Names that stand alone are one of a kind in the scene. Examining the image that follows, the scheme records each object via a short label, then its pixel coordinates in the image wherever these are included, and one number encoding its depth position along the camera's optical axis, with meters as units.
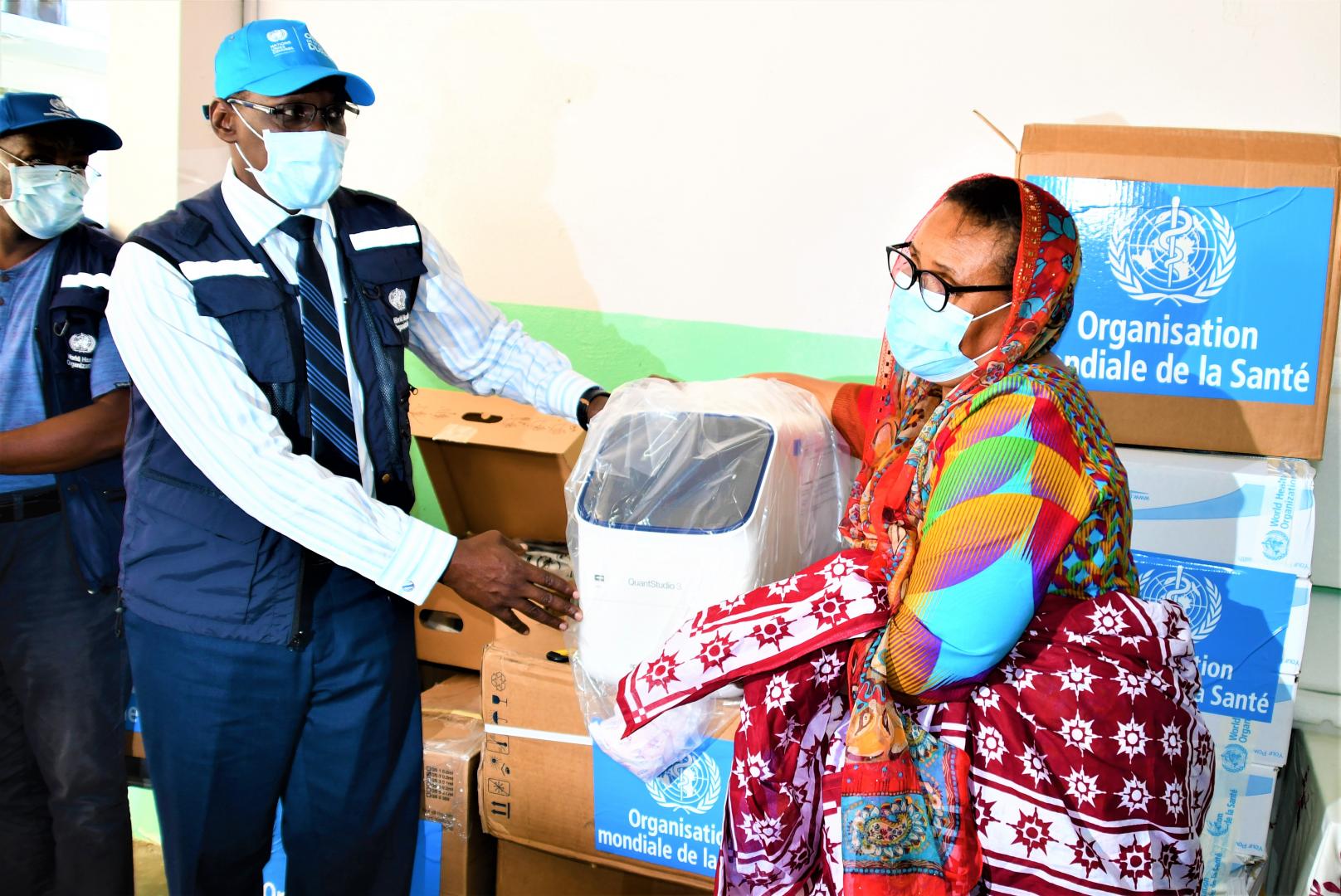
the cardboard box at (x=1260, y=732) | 1.89
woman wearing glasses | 1.16
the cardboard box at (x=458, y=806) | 2.17
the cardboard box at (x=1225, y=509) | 1.83
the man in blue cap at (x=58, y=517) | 2.15
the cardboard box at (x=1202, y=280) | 1.83
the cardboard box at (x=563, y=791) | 1.92
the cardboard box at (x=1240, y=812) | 1.92
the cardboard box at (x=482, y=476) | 2.32
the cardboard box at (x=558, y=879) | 2.18
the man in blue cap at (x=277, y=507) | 1.54
